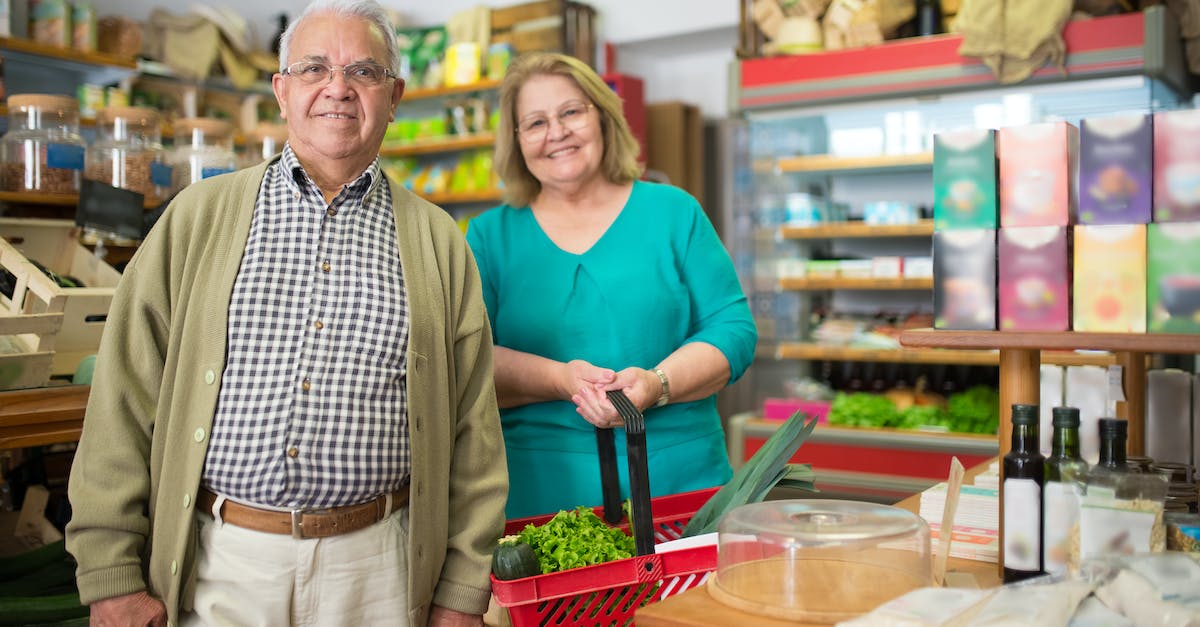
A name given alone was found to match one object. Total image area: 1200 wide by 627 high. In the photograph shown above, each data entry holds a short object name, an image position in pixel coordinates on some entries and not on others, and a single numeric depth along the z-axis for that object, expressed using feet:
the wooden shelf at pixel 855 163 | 17.16
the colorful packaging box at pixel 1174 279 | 5.16
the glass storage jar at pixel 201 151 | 10.52
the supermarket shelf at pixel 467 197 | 23.75
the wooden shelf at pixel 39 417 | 7.32
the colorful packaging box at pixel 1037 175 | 5.57
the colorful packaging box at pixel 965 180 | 5.69
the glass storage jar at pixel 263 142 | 11.46
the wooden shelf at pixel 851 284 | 17.42
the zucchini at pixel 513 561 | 5.20
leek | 6.12
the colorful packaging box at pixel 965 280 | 5.66
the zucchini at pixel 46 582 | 8.02
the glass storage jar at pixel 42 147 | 9.55
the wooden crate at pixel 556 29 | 23.38
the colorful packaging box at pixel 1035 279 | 5.49
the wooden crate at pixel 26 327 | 7.68
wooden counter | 4.75
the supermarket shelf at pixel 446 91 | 23.40
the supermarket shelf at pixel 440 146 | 23.59
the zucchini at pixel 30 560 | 8.15
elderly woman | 8.13
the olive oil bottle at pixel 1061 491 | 5.17
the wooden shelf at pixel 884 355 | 16.32
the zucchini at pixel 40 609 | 7.54
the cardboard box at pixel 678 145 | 23.06
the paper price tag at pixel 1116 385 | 7.04
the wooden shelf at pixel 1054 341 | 5.08
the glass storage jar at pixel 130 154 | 9.93
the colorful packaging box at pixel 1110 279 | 5.29
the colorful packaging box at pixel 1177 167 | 5.27
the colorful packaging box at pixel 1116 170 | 5.37
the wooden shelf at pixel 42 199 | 9.41
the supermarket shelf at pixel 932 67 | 14.51
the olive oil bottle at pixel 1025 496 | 5.28
